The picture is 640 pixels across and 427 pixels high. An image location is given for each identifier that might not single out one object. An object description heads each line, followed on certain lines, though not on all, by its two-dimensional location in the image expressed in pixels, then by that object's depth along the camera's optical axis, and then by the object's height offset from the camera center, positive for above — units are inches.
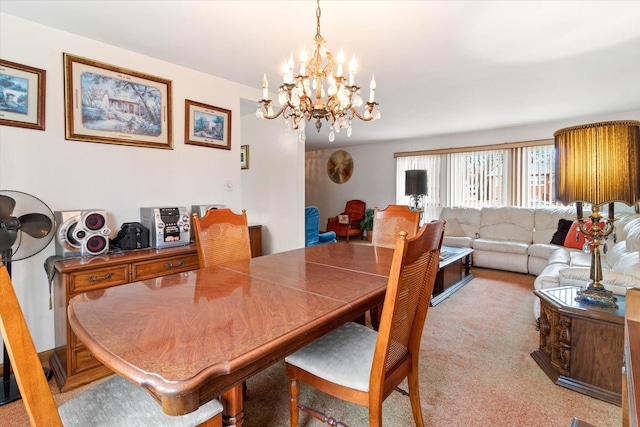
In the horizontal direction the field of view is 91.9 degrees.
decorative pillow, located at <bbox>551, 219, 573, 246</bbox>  166.4 -11.8
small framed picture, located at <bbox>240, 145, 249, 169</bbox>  169.5 +29.8
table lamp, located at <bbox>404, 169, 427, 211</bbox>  211.3 +19.5
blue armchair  166.7 -8.3
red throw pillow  156.5 -15.1
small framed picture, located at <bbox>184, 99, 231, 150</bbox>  112.8 +32.6
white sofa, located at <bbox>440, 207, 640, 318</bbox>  113.8 -16.1
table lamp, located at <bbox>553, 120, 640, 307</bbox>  59.7 +8.5
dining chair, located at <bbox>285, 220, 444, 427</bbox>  41.0 -23.2
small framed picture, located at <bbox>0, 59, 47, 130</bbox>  77.3 +29.9
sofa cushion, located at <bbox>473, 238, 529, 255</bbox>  171.9 -20.4
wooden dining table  29.4 -14.0
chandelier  69.5 +26.9
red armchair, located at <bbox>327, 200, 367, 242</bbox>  274.5 -9.5
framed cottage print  88.0 +32.8
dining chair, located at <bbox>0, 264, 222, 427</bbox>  27.5 -23.6
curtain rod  200.0 +45.6
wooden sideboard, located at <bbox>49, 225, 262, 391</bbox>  71.3 -17.5
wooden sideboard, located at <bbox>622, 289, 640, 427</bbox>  21.3 -12.6
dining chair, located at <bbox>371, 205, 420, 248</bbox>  94.7 -3.9
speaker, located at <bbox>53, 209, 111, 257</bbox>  78.5 -5.6
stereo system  92.5 -4.3
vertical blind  206.1 +25.3
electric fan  65.3 -4.2
